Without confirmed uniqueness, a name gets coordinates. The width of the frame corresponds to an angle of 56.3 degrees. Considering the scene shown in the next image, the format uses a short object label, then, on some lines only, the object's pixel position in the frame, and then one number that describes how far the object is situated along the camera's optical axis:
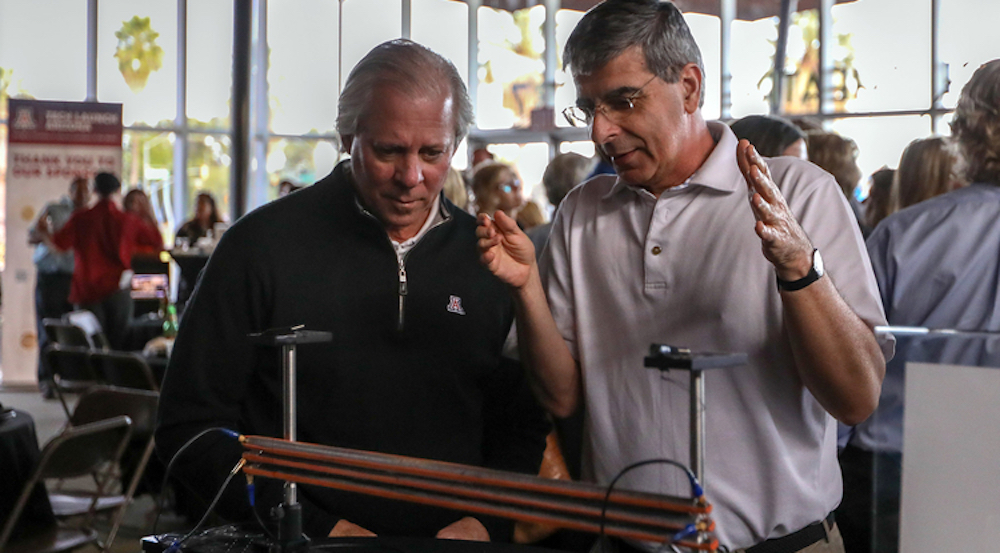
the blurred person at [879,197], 3.51
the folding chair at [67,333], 5.38
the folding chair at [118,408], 3.51
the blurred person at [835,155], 2.99
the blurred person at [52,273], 7.87
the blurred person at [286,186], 8.05
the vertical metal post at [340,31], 10.81
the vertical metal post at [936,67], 8.08
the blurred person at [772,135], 2.58
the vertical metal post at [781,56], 9.01
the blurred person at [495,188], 3.71
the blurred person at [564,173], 3.57
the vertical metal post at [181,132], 10.20
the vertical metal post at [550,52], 10.45
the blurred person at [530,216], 4.12
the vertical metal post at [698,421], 0.91
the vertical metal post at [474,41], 10.66
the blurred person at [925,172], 2.69
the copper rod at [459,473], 0.89
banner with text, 7.82
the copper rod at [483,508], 0.89
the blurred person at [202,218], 8.46
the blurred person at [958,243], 1.84
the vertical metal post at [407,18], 10.85
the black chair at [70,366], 4.84
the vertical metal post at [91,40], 9.87
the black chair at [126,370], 4.38
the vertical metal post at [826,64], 8.78
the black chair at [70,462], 2.82
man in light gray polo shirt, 1.35
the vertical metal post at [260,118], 10.76
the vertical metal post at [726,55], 9.44
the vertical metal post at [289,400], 1.16
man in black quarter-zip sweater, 1.51
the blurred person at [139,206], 8.57
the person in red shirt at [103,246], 7.34
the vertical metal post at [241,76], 8.34
